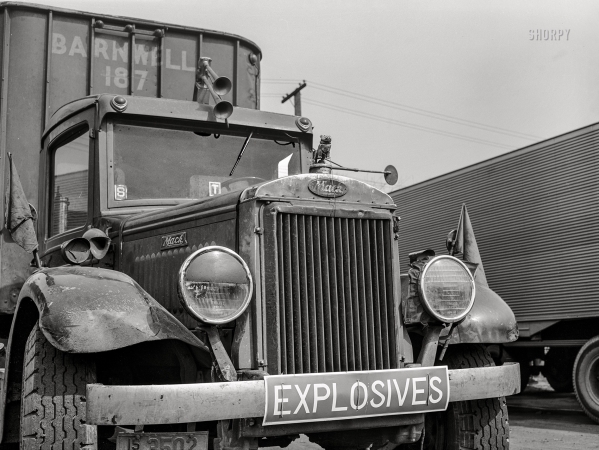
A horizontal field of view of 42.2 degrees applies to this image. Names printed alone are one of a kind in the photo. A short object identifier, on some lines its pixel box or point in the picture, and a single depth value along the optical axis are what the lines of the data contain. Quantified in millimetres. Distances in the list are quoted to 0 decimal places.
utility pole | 25281
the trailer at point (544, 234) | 9672
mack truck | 3637
